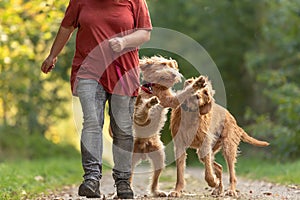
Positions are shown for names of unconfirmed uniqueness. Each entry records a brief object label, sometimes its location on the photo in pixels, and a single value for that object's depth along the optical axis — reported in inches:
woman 528.1
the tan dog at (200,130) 619.5
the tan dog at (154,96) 601.0
